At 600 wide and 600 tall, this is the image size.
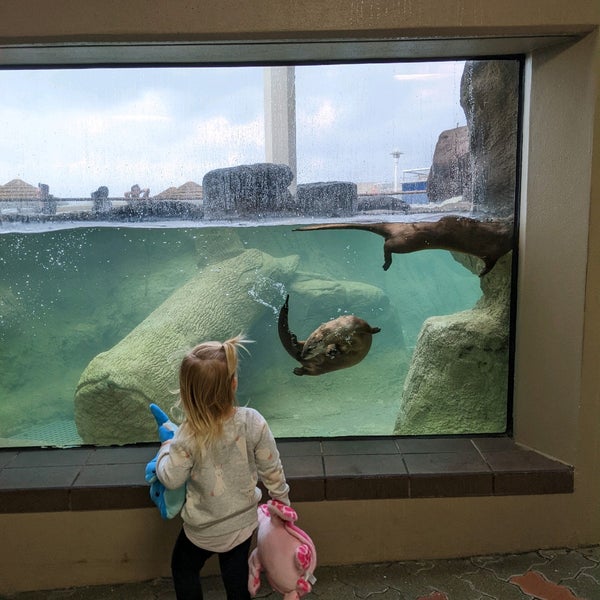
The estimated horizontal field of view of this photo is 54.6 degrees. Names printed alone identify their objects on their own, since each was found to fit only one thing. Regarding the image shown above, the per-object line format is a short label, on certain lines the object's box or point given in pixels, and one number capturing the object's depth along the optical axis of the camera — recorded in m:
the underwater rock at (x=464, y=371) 3.03
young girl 1.82
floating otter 2.92
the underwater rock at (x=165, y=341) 3.08
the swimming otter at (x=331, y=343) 3.05
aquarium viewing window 2.85
